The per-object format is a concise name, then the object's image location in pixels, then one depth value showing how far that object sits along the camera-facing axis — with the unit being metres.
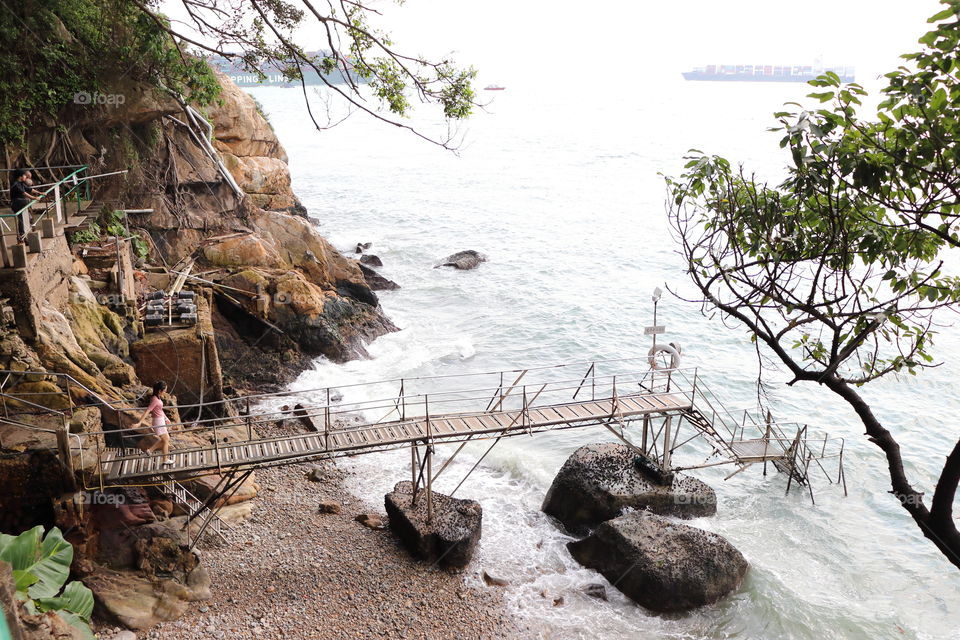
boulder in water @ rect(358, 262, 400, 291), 34.88
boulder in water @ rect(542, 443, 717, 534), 16.22
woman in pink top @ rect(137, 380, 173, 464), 12.37
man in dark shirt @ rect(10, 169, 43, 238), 13.92
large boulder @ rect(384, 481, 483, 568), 14.13
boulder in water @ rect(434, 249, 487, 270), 39.97
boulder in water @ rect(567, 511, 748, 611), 13.70
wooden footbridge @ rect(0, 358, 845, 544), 12.56
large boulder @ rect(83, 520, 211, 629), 11.34
